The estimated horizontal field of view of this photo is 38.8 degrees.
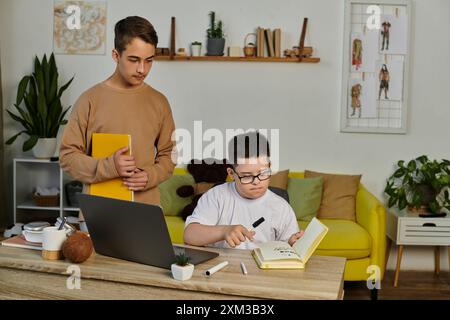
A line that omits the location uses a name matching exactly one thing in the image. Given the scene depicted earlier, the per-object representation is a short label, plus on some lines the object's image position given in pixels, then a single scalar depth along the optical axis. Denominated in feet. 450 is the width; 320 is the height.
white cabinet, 13.48
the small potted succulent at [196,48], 15.01
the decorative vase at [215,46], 14.83
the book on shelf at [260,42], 14.92
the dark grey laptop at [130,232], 5.94
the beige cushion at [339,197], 14.30
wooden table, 5.63
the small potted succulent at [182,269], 5.75
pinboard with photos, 14.85
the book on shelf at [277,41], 14.90
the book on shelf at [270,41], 14.93
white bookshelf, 16.15
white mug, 6.43
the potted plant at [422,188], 13.84
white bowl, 6.91
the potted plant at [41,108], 15.21
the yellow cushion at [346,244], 12.85
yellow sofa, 12.89
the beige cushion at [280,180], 14.55
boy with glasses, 7.01
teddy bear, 14.16
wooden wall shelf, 14.87
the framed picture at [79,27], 15.53
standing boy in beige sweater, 6.79
